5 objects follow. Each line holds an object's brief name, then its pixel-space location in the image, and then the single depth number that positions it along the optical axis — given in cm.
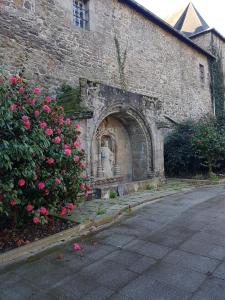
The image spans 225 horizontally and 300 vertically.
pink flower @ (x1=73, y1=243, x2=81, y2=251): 324
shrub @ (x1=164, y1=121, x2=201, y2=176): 987
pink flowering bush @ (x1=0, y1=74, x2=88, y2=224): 298
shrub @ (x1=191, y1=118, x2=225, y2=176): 883
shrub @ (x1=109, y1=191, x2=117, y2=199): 616
